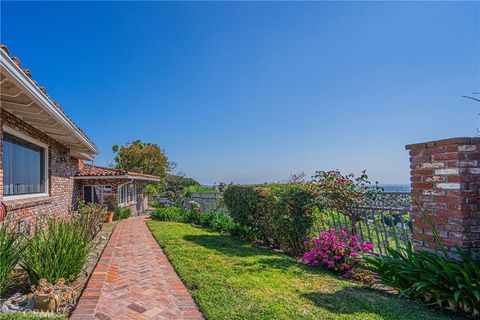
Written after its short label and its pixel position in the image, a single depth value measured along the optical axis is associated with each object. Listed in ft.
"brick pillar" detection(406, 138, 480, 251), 11.09
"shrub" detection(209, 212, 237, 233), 32.33
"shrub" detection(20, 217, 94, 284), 12.20
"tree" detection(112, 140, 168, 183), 87.30
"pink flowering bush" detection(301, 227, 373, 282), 15.65
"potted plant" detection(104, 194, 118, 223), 50.75
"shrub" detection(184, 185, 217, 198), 73.00
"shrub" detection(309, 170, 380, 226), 19.72
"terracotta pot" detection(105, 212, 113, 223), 46.44
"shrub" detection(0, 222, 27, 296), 11.36
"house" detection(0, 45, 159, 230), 14.59
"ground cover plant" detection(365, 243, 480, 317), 9.59
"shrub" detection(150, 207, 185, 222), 45.76
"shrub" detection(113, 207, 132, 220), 50.36
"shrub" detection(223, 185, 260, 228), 27.61
